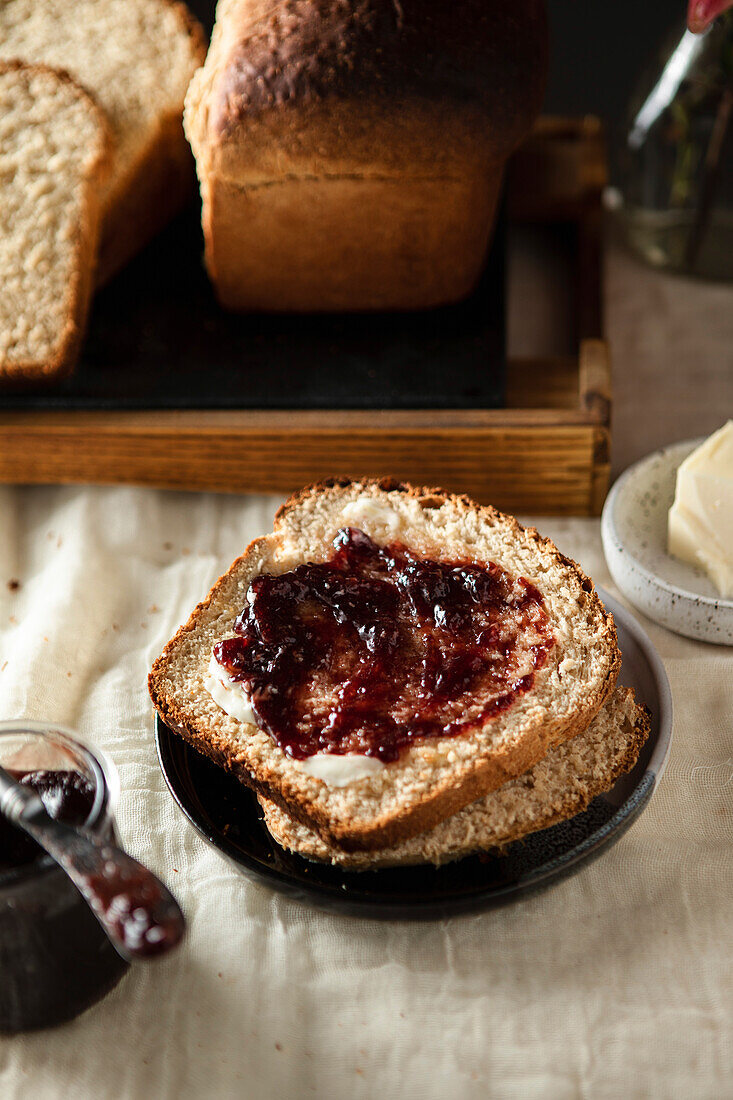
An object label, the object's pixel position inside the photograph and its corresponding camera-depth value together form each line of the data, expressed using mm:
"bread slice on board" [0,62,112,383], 654
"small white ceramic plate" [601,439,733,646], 602
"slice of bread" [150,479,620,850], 516
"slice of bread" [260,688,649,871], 520
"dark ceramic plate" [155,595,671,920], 506
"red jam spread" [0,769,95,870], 501
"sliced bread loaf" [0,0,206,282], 691
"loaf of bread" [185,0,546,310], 628
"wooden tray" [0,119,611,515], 644
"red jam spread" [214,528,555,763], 528
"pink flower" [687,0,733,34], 609
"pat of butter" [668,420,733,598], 605
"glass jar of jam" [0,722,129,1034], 496
